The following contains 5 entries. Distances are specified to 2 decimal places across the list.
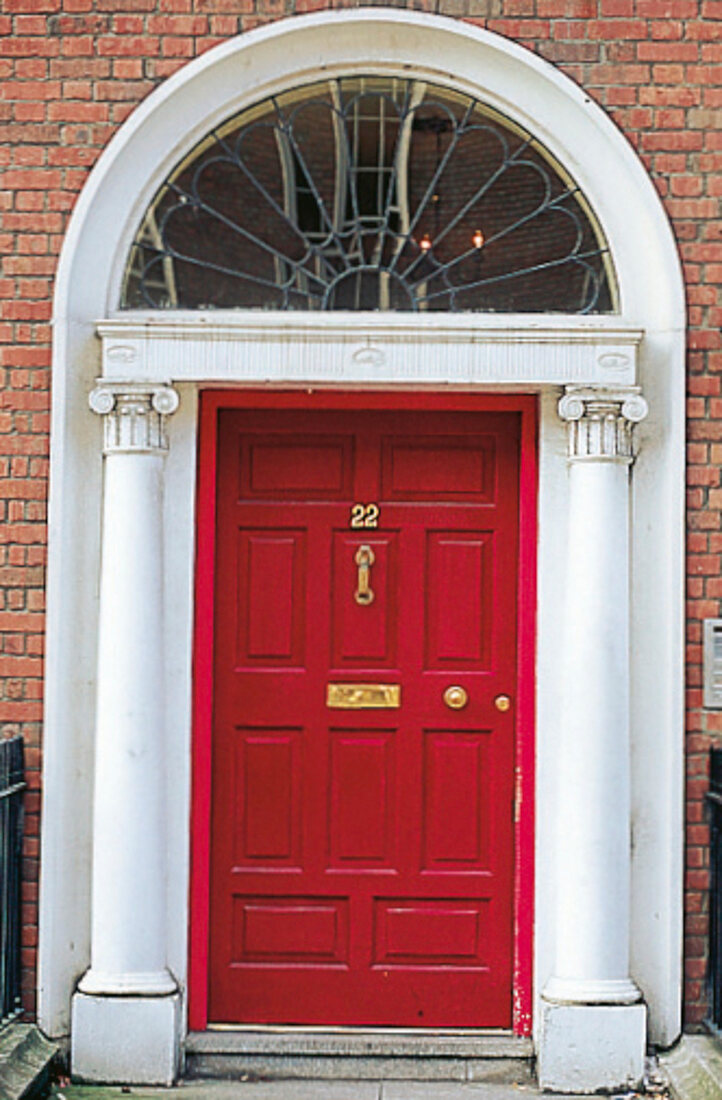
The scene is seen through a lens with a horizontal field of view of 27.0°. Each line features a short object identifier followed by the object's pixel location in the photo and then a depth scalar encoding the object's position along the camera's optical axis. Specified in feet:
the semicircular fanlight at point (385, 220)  18.02
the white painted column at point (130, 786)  17.21
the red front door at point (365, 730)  18.37
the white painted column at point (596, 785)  17.12
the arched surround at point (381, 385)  17.54
